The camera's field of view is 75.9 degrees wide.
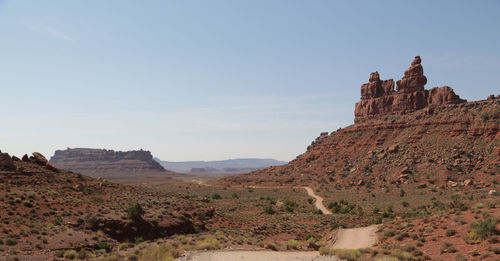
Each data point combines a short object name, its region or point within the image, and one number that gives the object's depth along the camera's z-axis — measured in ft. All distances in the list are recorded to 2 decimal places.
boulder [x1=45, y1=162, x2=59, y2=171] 138.59
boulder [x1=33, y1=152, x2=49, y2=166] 139.85
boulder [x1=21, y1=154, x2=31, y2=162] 137.08
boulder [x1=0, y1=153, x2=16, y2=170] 118.83
